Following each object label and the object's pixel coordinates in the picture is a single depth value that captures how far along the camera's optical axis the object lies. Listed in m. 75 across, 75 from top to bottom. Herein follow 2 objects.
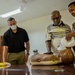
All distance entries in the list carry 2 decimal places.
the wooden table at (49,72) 0.73
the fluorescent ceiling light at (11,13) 3.94
